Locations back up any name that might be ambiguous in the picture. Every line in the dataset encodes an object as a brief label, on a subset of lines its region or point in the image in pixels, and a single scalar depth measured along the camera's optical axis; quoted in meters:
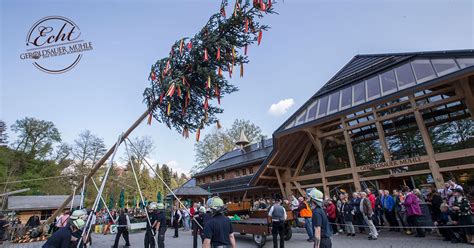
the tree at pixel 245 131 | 39.62
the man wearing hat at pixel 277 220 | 7.62
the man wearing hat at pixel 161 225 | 7.94
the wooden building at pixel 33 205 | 25.14
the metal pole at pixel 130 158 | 7.82
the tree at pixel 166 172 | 53.59
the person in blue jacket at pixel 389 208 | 9.49
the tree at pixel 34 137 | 36.50
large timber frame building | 9.65
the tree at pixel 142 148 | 37.47
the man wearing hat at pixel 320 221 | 4.58
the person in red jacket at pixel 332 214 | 10.77
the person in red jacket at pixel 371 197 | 10.28
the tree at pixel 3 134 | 36.26
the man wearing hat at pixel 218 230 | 3.82
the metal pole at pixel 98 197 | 6.33
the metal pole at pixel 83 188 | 7.73
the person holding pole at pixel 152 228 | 7.86
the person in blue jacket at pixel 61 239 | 4.09
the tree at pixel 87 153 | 36.53
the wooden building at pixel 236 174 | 21.88
